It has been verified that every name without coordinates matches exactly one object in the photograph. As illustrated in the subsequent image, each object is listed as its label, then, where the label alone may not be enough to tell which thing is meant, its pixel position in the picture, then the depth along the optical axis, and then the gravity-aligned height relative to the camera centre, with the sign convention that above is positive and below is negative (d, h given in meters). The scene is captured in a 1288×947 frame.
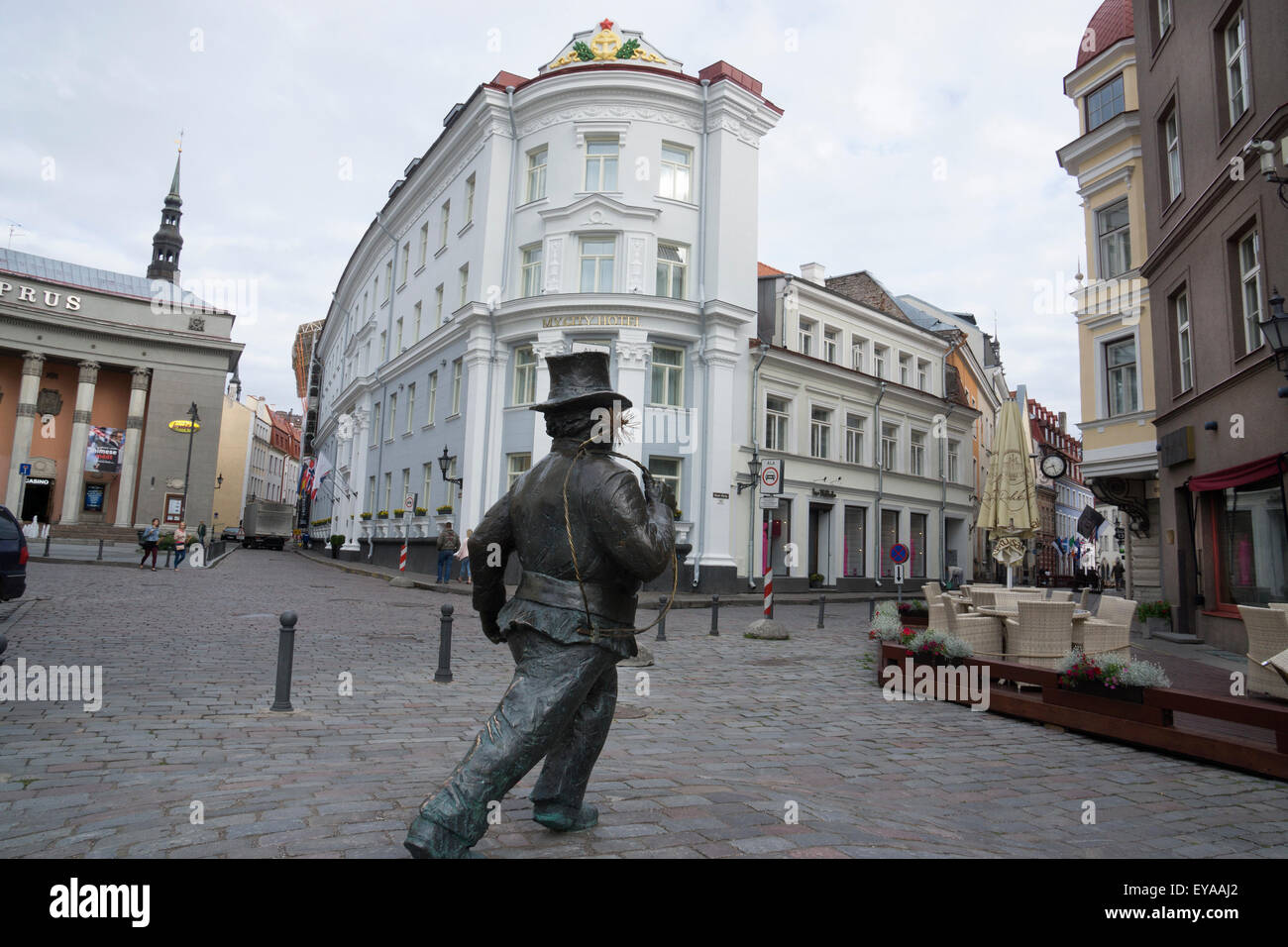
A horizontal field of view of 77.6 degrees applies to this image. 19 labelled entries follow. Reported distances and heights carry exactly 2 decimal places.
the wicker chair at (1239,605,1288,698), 7.31 -0.46
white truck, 52.69 +2.07
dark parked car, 10.62 -0.16
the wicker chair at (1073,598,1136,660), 8.91 -0.50
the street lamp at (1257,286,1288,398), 9.69 +3.19
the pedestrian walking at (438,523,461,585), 22.71 +0.38
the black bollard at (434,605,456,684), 8.51 -0.93
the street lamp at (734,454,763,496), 24.88 +3.25
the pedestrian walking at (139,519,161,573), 24.45 +0.39
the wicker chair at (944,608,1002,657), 9.32 -0.60
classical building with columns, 49.09 +10.08
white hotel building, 24.08 +9.52
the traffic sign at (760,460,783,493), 15.39 +1.82
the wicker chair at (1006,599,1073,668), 8.71 -0.54
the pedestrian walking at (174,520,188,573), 26.06 +0.36
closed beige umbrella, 15.37 +1.80
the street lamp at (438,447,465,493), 25.20 +3.13
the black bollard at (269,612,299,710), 6.64 -0.87
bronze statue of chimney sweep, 3.10 -0.13
